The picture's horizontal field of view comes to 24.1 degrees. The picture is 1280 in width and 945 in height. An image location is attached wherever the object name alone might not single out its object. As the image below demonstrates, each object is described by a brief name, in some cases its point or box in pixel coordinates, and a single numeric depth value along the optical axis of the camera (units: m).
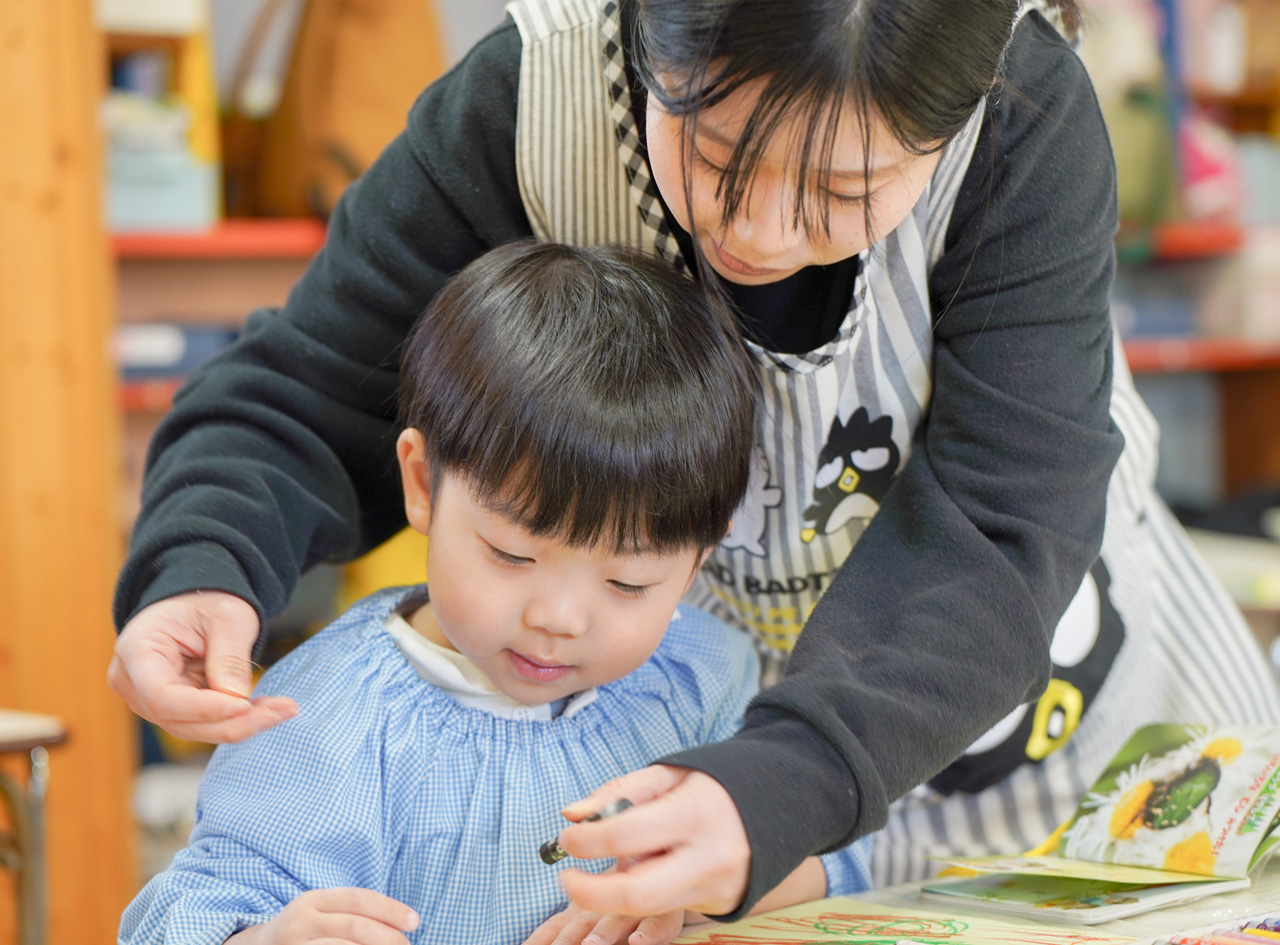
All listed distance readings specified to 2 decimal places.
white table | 1.24
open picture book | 1.29
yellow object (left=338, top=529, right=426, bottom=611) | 2.67
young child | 1.27
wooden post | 2.37
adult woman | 1.17
